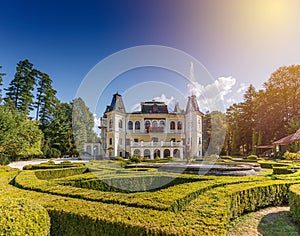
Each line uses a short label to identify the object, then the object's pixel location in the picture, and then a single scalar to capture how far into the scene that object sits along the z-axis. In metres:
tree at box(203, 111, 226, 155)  36.03
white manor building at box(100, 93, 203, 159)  28.20
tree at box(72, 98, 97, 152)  34.00
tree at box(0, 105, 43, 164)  19.36
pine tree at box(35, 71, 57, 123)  39.53
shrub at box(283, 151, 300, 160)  11.67
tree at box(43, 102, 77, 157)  37.25
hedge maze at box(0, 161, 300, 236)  3.14
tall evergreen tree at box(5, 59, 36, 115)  35.53
